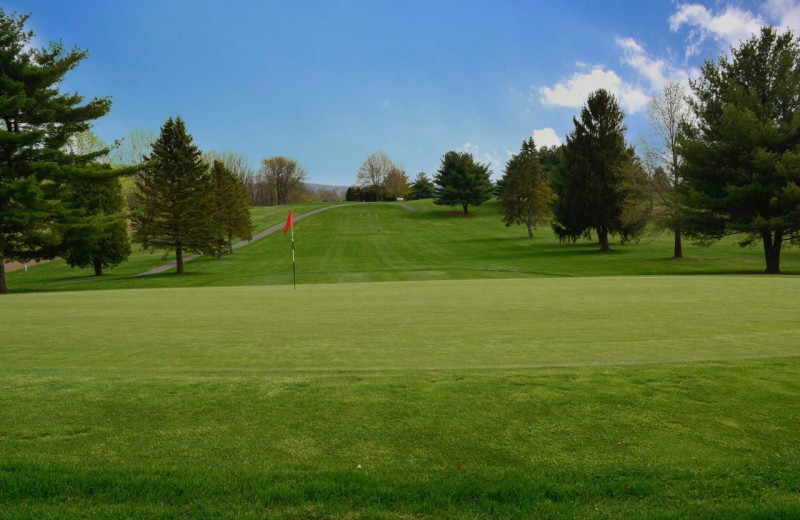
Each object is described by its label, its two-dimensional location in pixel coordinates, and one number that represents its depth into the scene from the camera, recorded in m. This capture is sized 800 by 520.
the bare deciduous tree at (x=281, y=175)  129.38
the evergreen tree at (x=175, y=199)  37.25
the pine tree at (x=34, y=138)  27.25
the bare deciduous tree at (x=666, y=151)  39.06
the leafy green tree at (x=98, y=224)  30.22
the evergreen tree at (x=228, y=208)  41.95
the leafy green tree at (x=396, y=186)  128.38
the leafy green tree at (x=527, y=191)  57.84
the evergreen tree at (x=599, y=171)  44.88
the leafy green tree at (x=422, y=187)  125.62
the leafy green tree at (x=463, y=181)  81.19
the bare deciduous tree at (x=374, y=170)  136.25
